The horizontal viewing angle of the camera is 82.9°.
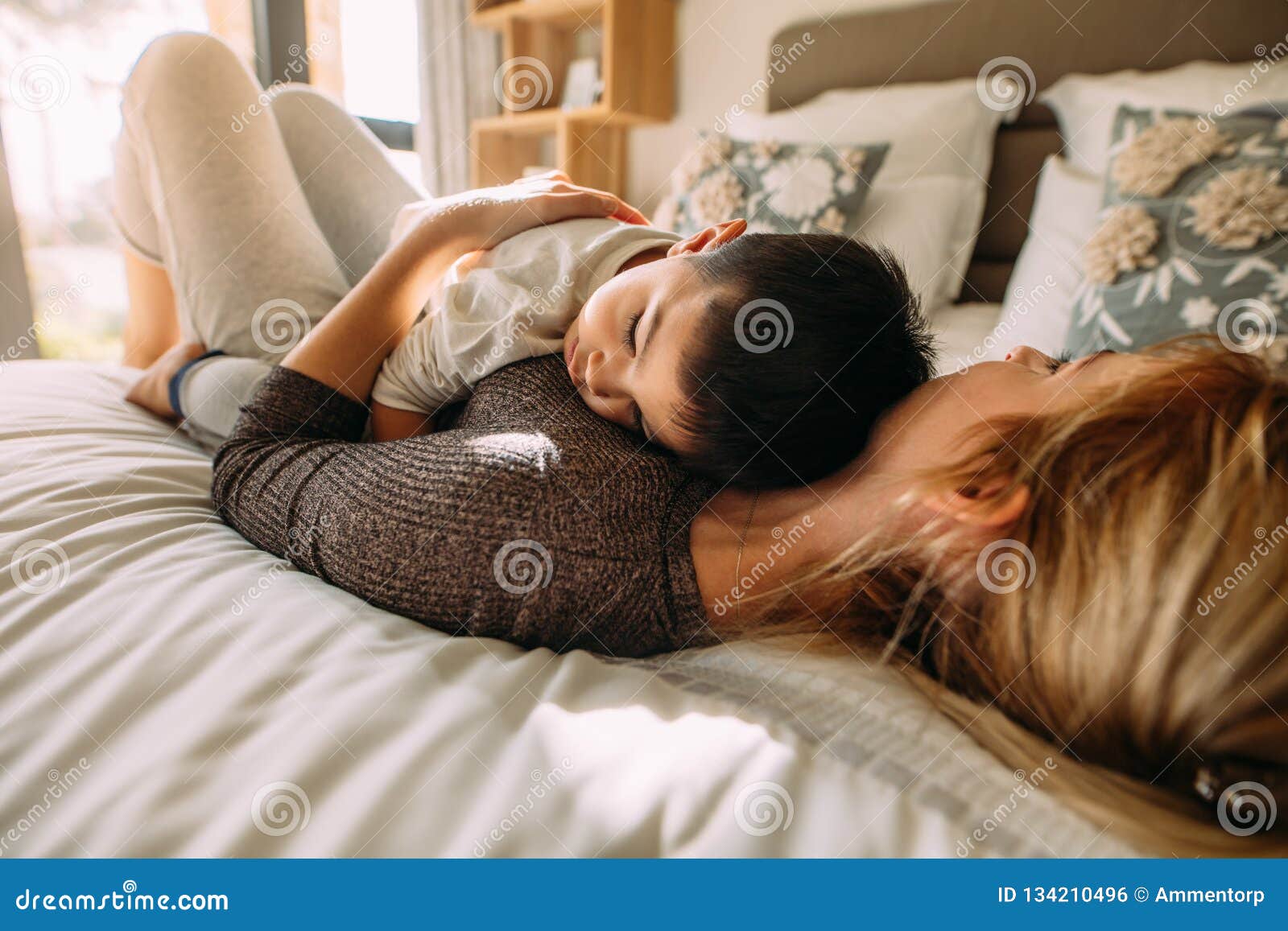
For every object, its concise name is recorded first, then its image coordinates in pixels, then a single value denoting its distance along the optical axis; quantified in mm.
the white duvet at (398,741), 413
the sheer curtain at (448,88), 3109
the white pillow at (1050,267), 1413
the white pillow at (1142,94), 1405
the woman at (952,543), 457
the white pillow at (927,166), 1788
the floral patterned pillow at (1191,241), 1167
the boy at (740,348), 690
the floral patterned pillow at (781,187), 1791
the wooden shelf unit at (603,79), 2758
